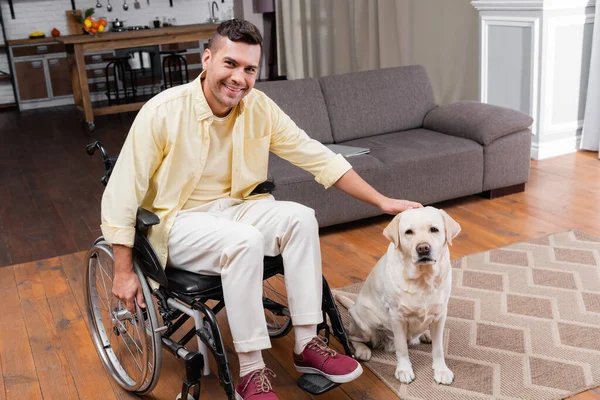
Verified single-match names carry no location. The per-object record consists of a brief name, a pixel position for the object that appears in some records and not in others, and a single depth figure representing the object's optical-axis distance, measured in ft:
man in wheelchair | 5.88
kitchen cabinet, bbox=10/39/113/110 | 25.68
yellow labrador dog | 6.10
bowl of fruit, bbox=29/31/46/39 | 26.06
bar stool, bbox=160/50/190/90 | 26.40
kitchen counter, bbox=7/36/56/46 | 25.13
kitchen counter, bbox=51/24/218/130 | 20.95
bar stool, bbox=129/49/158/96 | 24.35
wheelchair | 5.74
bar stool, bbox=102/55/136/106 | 24.20
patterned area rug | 6.54
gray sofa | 10.77
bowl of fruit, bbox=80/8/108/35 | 22.26
